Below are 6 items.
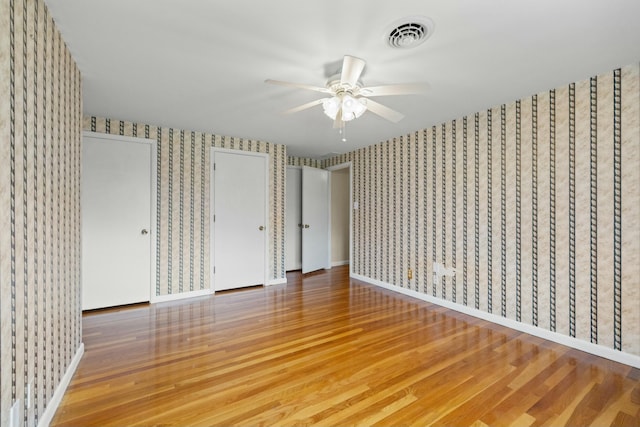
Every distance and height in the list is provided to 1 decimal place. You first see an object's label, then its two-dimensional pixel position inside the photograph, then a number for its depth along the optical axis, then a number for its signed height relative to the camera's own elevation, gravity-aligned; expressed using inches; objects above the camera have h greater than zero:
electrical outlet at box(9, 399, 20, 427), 45.5 -32.7
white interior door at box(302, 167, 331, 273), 209.6 -5.3
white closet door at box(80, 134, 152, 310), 129.1 -4.2
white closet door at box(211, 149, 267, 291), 161.6 -3.1
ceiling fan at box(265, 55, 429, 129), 70.8 +32.2
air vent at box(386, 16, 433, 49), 64.6 +43.0
